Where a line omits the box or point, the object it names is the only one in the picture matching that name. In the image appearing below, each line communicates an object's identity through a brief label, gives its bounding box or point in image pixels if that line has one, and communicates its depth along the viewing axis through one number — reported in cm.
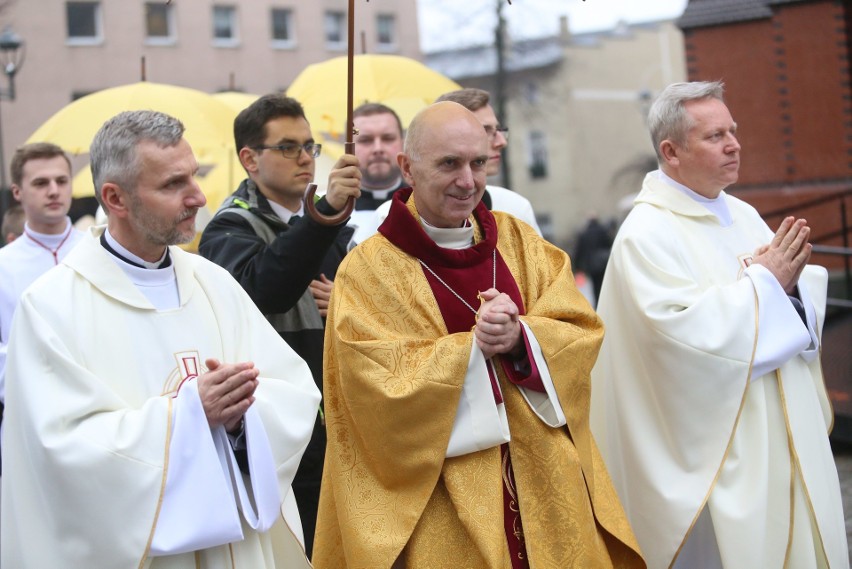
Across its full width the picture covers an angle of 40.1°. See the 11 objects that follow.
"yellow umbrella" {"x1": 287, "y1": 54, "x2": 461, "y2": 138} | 809
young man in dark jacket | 464
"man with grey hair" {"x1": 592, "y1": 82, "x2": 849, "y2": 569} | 459
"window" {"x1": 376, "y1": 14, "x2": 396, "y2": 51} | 3956
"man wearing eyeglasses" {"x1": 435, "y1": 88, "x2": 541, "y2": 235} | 556
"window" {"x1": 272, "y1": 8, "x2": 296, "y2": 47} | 3816
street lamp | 1656
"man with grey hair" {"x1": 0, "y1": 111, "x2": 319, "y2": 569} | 339
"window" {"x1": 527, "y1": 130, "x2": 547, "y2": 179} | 4553
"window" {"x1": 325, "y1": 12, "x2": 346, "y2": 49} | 3909
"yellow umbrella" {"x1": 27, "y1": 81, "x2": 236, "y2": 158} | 729
